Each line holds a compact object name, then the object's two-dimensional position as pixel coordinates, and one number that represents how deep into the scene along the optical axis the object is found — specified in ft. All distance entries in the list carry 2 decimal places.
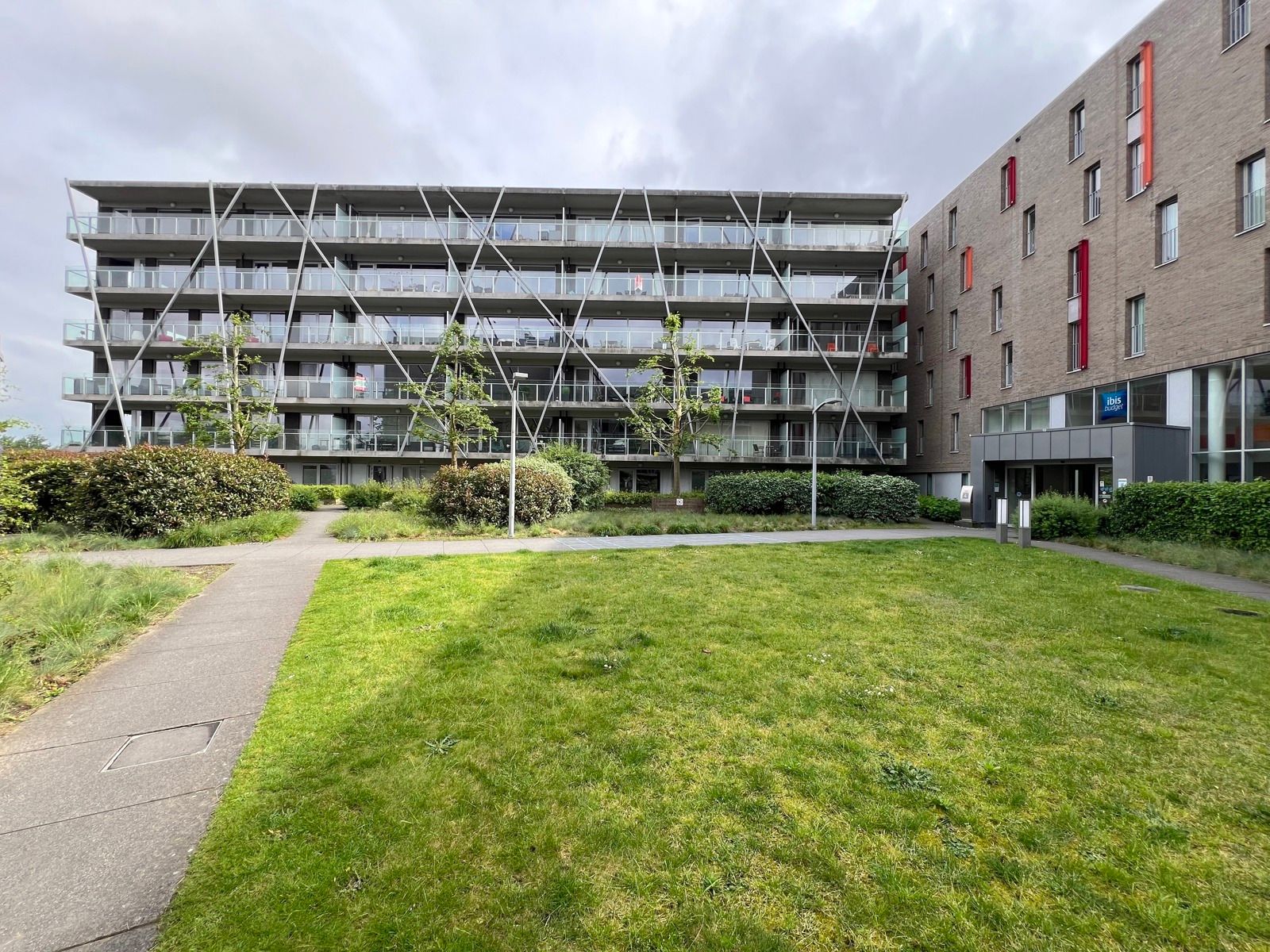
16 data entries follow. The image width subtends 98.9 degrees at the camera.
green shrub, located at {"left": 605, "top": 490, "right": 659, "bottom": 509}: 78.95
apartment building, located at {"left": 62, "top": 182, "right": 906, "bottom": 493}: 94.79
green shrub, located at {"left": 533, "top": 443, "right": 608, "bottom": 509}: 72.28
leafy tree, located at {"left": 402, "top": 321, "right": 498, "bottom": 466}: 68.49
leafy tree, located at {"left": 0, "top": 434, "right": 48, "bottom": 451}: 46.43
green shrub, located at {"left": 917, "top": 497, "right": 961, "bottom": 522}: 76.38
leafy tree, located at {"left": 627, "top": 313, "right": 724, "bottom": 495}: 82.99
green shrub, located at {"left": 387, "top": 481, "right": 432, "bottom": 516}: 59.31
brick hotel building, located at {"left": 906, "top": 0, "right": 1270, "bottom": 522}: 49.21
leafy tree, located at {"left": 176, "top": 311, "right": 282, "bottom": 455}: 74.64
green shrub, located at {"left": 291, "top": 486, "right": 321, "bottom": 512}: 75.61
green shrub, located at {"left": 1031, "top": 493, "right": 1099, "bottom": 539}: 49.44
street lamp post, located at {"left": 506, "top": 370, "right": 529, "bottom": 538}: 48.71
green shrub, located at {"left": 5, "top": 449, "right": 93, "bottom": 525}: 43.75
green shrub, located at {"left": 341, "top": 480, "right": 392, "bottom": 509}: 73.15
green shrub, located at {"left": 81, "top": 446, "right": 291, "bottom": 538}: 43.37
